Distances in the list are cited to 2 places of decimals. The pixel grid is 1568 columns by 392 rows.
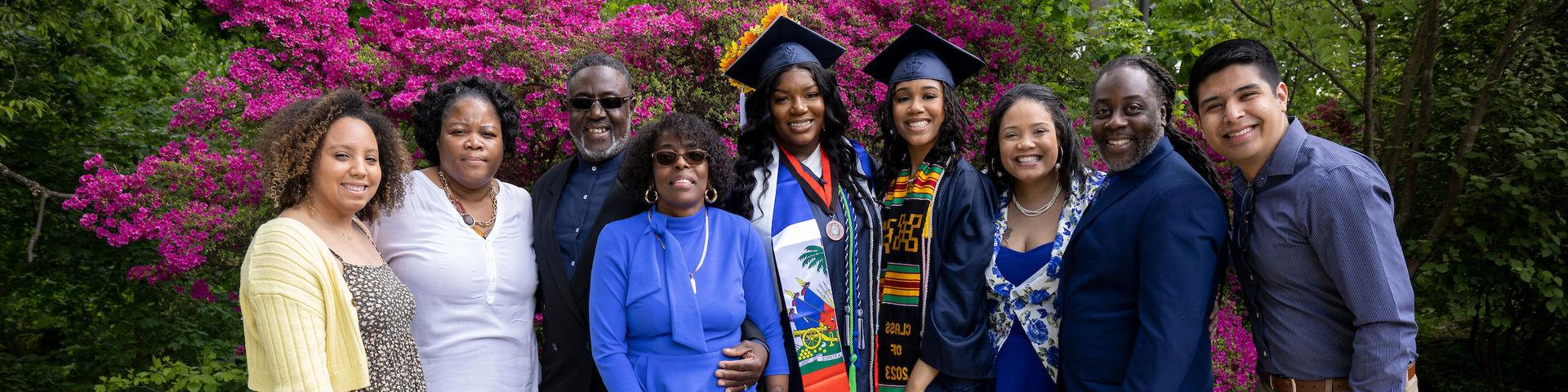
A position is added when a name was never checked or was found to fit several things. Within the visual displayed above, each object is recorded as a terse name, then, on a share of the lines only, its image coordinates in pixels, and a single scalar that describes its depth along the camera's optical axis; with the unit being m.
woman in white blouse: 2.99
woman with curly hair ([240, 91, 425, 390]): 2.31
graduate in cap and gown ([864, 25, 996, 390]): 3.02
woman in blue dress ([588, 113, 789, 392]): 2.84
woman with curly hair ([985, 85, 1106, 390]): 2.98
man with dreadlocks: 2.56
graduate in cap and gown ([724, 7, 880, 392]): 3.33
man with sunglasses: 3.25
